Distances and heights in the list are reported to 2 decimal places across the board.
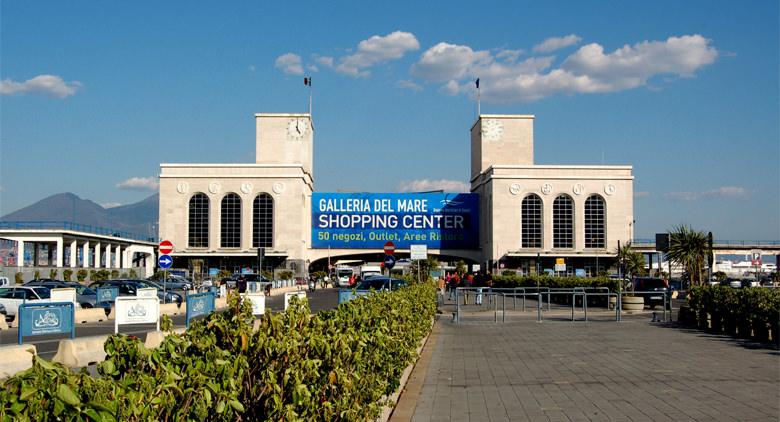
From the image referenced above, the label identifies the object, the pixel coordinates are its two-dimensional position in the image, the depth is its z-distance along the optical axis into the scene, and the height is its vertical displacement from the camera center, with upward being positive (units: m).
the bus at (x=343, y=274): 77.75 -2.83
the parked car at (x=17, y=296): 28.61 -1.76
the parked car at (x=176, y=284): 53.07 -2.44
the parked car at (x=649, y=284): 37.69 -1.78
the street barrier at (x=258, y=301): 25.77 -1.75
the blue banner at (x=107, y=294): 34.06 -1.98
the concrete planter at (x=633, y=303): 30.31 -2.15
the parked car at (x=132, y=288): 36.62 -1.90
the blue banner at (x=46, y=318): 18.33 -1.67
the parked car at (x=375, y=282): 38.09 -1.67
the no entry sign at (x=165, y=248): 30.15 +0.04
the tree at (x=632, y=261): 68.24 -1.24
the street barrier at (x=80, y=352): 15.34 -2.04
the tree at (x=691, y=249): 41.78 -0.09
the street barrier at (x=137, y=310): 20.36 -1.58
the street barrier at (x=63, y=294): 28.69 -1.68
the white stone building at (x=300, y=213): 91.31 +4.09
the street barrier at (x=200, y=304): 23.47 -1.74
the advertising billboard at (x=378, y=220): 96.62 +3.56
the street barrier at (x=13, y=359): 13.92 -2.00
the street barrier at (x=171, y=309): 32.16 -2.50
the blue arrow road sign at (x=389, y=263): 26.31 -0.49
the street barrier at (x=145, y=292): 27.66 -1.55
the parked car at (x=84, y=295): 33.81 -2.04
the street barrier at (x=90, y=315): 28.43 -2.44
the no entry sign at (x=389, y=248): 26.91 +0.01
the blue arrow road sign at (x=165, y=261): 29.31 -0.45
